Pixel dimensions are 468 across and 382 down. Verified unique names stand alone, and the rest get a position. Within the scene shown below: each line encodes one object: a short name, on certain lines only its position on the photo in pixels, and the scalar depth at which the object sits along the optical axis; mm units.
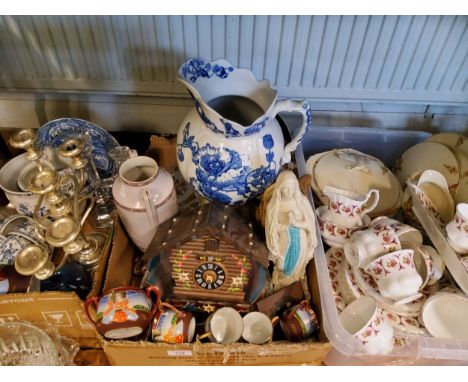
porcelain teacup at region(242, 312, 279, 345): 840
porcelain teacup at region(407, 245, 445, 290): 846
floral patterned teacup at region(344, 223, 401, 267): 817
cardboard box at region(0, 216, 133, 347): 785
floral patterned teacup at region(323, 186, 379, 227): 868
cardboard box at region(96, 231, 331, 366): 770
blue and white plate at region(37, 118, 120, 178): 1002
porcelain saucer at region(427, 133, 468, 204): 961
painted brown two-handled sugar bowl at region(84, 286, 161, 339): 765
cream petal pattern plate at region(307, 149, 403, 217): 998
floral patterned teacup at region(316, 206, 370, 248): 903
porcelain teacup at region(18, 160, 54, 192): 863
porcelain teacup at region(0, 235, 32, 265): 845
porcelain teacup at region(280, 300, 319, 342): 821
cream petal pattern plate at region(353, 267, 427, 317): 840
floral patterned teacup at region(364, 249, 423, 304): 791
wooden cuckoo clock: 773
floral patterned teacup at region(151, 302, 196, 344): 781
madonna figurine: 743
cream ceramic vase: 812
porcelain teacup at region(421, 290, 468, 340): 833
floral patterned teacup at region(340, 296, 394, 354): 779
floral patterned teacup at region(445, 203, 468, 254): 824
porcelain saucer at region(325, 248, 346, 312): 887
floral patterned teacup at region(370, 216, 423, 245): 869
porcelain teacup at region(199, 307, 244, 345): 835
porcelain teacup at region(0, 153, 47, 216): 871
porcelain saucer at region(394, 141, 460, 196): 991
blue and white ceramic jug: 795
